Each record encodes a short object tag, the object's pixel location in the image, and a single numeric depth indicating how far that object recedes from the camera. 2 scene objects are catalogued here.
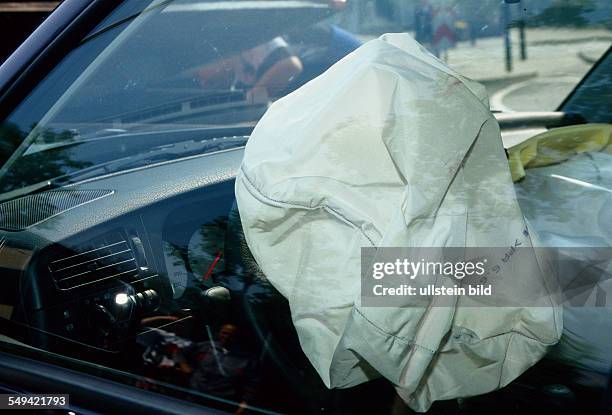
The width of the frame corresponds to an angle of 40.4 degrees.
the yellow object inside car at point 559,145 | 1.88
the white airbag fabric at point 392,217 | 1.27
